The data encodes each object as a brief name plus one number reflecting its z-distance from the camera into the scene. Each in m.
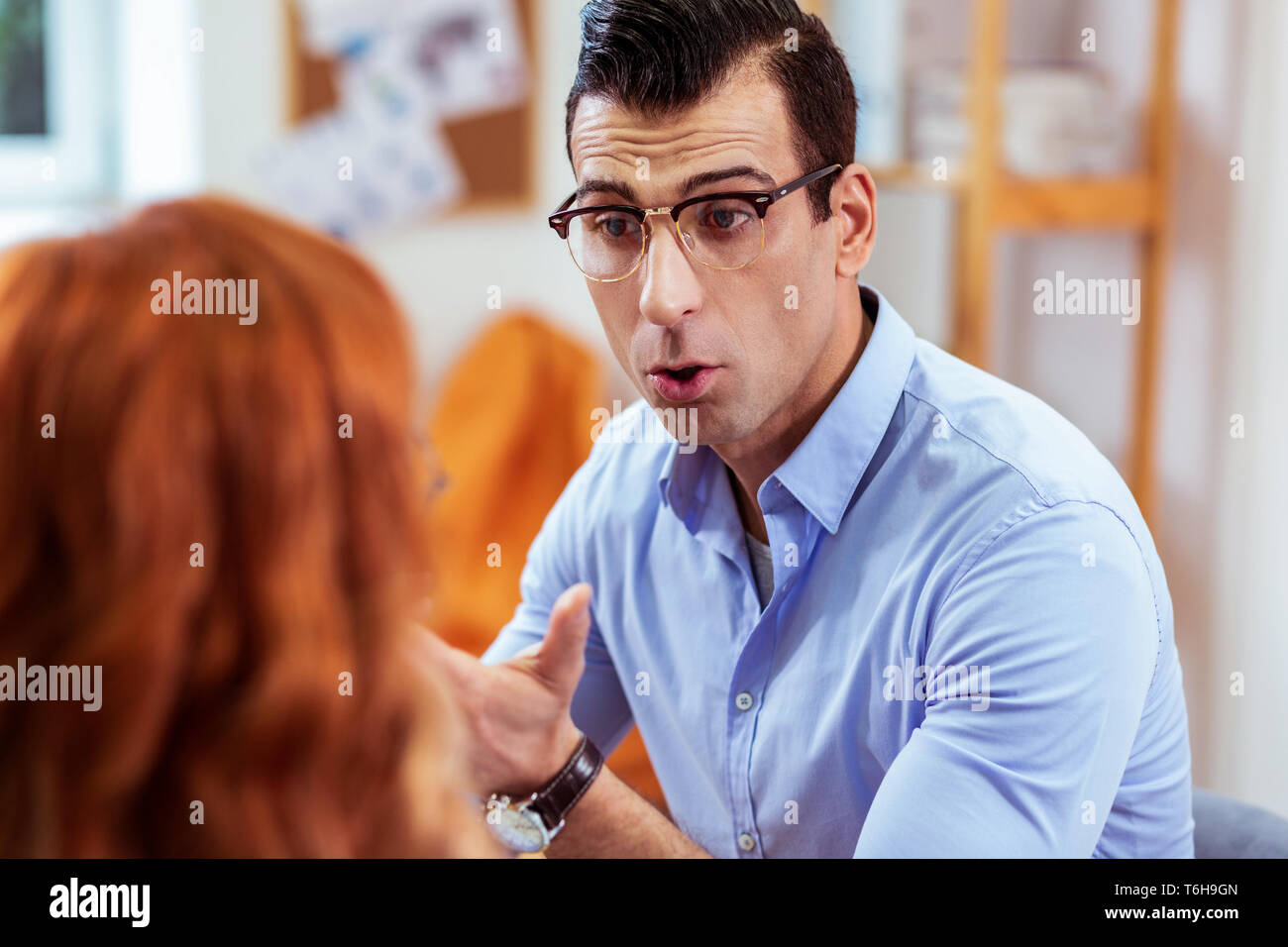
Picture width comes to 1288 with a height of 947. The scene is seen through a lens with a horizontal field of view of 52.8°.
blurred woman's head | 0.57
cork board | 2.40
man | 0.90
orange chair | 2.15
